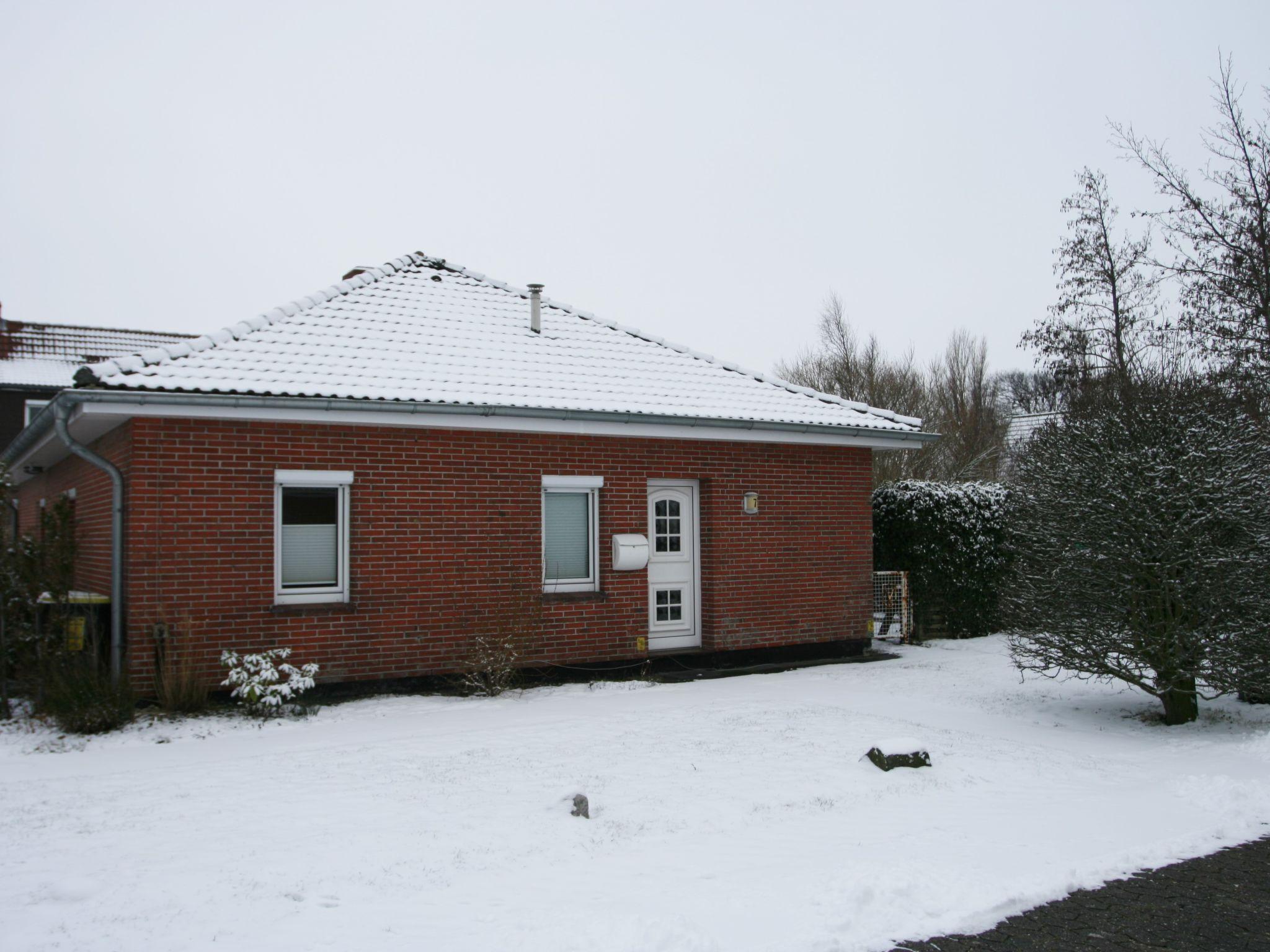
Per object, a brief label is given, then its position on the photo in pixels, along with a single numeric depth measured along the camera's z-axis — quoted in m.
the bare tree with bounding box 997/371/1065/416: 27.94
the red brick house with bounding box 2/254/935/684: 9.48
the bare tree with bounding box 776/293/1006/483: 31.59
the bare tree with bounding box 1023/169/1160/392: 24.38
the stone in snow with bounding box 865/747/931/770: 7.53
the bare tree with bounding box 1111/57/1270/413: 17.77
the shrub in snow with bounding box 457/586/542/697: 10.48
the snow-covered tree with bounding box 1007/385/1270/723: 8.65
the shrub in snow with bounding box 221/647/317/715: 9.13
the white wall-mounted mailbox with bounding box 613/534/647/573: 11.66
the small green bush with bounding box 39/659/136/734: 8.45
